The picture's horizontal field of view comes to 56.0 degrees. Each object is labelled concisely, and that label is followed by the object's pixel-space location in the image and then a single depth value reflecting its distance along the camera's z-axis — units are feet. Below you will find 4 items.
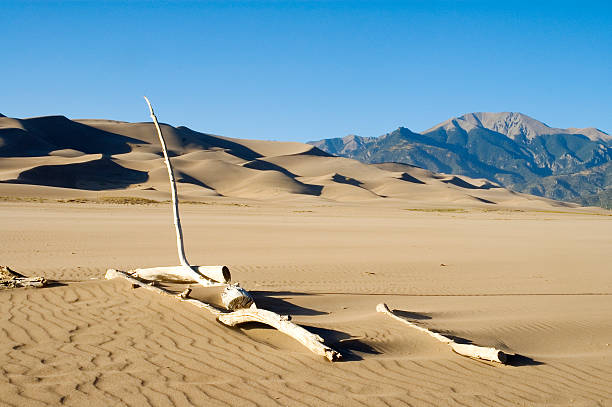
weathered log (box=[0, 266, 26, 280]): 34.58
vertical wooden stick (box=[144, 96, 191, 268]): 35.81
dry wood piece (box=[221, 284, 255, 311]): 27.63
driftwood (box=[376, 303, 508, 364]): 22.08
